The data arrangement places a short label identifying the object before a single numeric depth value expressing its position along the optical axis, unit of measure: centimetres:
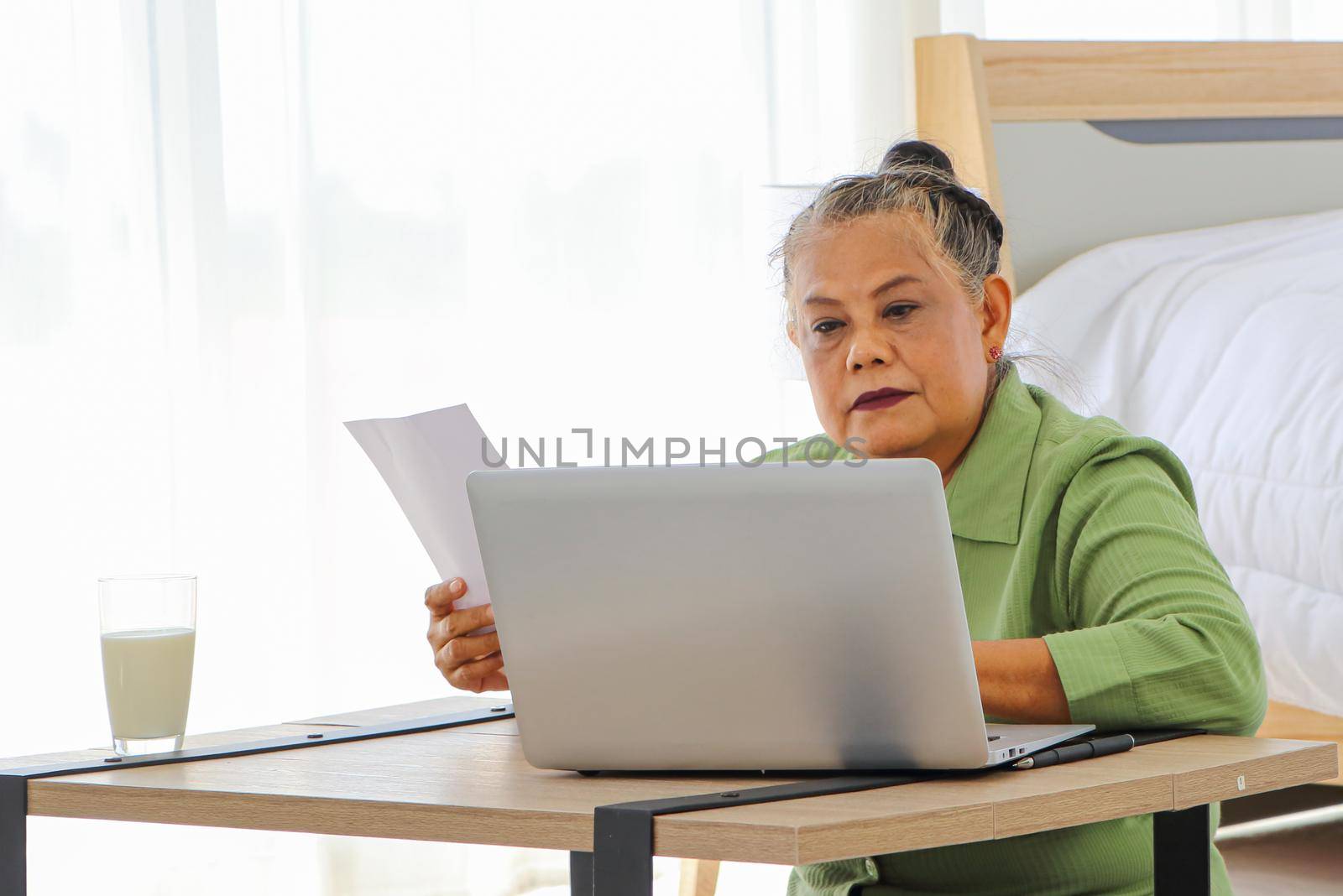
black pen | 340
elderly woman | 353
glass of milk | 361
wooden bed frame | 630
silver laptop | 334
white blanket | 471
